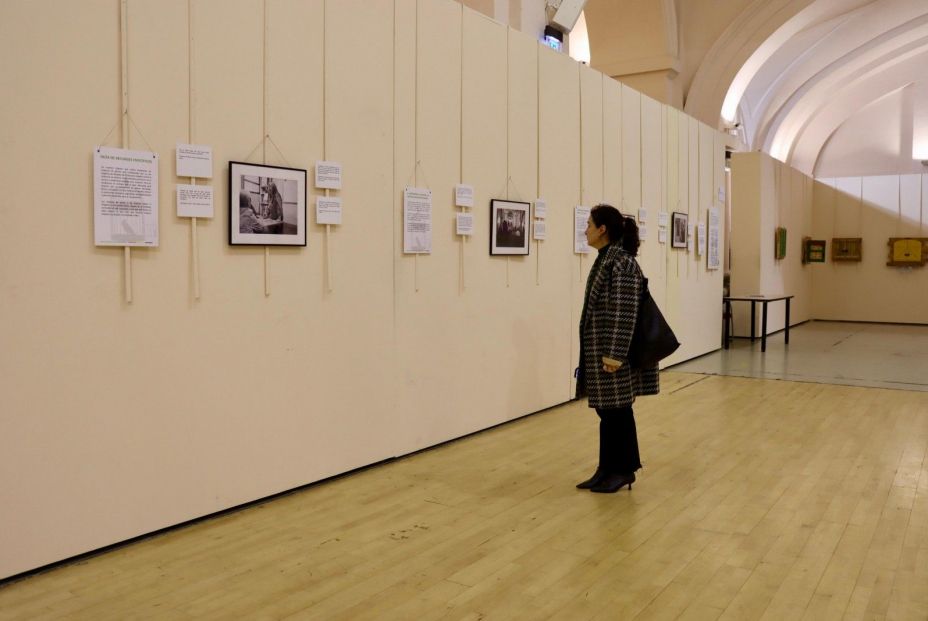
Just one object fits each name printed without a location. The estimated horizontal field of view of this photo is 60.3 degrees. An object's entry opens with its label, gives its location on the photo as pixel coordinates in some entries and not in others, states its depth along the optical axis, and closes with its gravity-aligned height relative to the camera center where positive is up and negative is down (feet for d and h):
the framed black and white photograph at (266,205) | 16.74 +1.66
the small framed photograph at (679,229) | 39.22 +2.70
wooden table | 44.66 -0.91
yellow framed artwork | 66.49 +2.82
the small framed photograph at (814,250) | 67.82 +2.93
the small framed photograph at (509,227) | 24.94 +1.79
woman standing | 17.62 -1.43
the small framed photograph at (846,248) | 69.31 +3.17
